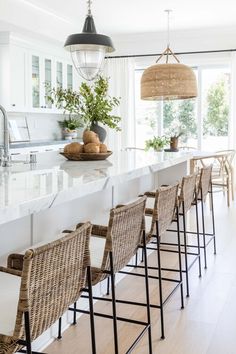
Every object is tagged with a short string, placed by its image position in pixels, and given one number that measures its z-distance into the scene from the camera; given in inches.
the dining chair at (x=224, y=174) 263.6
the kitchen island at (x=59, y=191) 76.4
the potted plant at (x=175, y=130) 344.9
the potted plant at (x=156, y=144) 271.0
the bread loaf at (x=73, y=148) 140.2
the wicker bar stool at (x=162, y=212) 105.5
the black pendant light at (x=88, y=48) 147.3
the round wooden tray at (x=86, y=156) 139.5
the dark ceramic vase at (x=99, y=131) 153.5
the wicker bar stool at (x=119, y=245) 81.1
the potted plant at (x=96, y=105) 140.3
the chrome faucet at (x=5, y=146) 122.6
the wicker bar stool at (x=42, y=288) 56.2
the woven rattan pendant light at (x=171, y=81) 200.4
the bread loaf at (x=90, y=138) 142.1
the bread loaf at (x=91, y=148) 139.9
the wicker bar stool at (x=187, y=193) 126.9
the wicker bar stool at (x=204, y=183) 151.7
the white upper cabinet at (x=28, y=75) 264.7
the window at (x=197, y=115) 331.3
